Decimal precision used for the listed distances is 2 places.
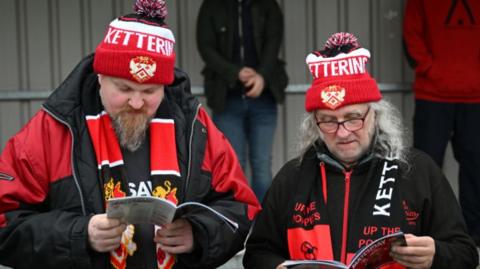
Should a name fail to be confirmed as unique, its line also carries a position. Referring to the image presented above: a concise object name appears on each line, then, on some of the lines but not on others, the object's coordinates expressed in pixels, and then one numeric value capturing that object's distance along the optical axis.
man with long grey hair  5.45
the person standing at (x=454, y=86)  10.15
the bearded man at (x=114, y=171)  5.16
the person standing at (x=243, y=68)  10.23
